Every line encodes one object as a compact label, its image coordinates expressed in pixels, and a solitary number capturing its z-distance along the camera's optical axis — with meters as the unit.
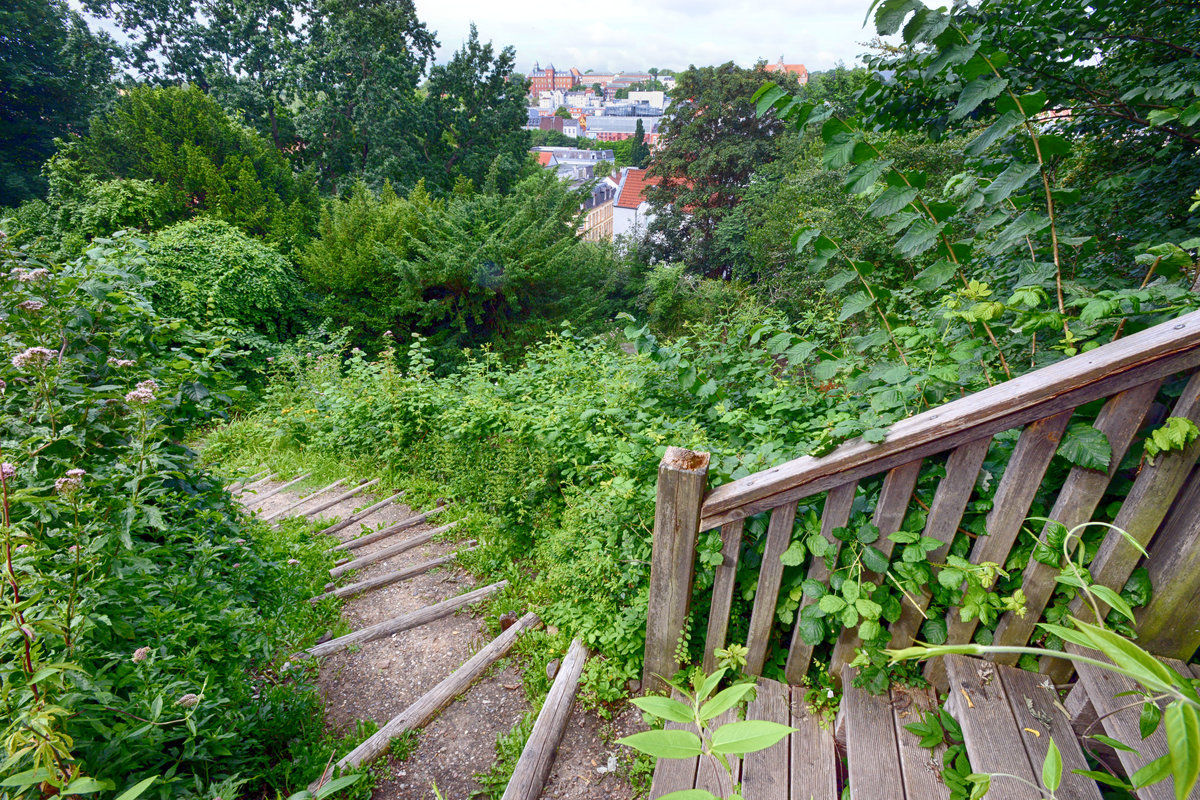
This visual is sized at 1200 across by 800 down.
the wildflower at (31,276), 1.99
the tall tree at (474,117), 20.00
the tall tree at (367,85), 18.84
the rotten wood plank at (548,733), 1.76
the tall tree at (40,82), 17.16
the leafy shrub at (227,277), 9.66
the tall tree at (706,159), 22.42
